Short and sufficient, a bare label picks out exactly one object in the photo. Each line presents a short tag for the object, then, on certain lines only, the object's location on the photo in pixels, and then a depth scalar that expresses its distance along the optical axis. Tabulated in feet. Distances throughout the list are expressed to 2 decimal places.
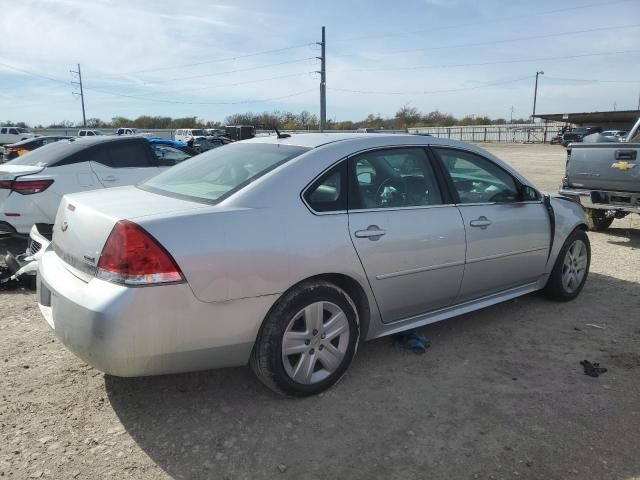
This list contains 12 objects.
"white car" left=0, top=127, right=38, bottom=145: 119.24
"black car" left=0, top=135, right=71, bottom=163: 43.62
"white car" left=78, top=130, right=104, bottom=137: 135.84
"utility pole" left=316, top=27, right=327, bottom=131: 119.75
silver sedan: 8.25
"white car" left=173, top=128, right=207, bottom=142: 145.28
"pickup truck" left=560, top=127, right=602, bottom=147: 148.66
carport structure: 171.97
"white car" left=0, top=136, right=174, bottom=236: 20.15
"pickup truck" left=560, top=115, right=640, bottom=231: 22.97
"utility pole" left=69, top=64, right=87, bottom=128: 220.84
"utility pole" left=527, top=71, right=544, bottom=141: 246.02
